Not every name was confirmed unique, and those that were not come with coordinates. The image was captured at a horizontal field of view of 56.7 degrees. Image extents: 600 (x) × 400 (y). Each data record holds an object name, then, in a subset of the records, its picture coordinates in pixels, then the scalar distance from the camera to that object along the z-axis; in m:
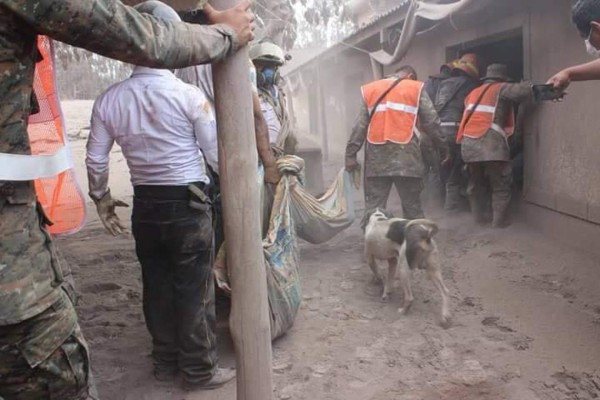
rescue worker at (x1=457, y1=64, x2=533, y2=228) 5.98
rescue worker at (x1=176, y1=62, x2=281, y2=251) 3.42
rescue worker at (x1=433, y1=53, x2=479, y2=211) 6.73
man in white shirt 2.85
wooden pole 1.93
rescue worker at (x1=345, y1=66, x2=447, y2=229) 5.50
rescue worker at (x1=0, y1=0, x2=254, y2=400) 1.51
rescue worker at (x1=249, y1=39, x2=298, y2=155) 4.60
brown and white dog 3.99
